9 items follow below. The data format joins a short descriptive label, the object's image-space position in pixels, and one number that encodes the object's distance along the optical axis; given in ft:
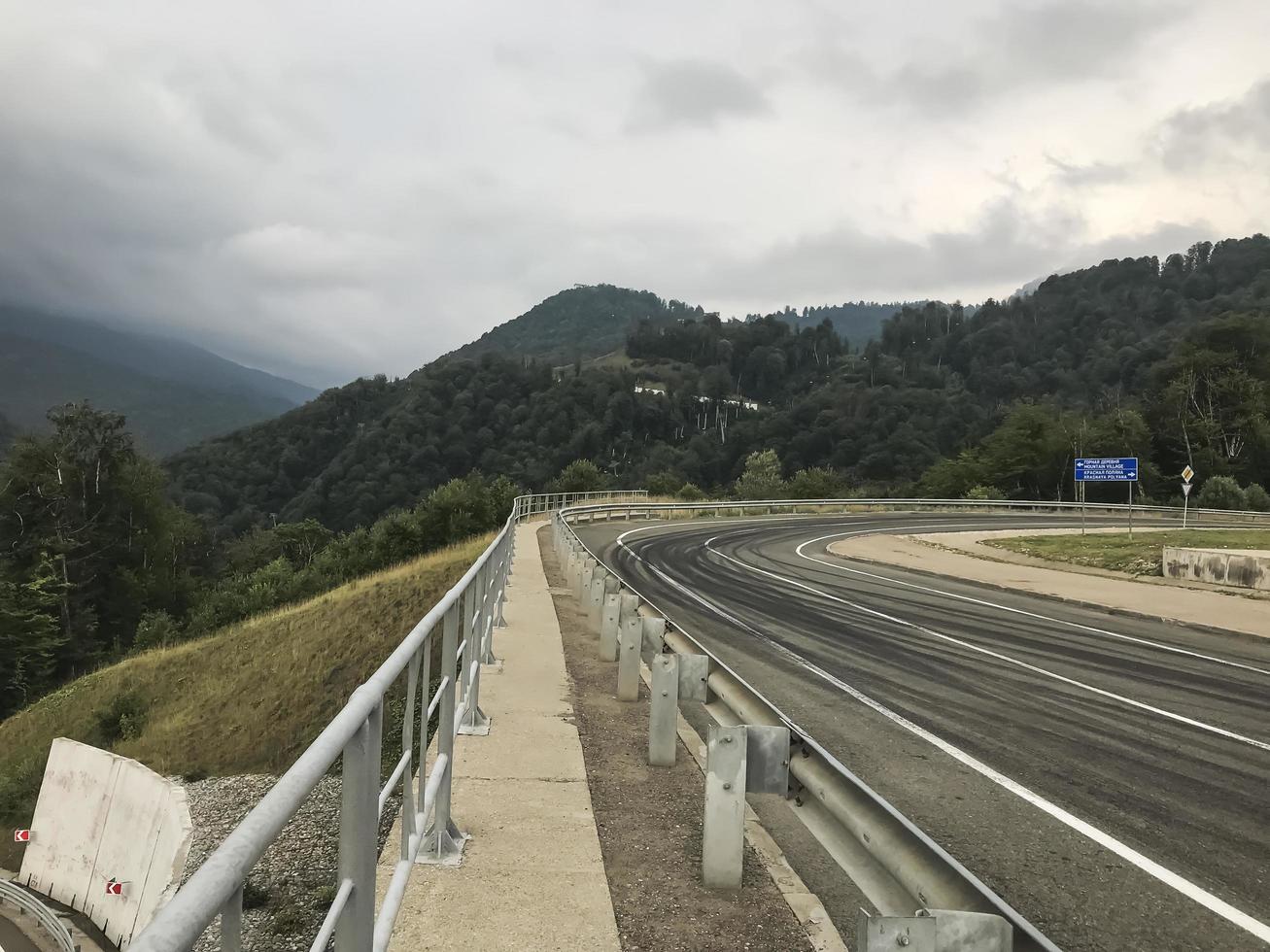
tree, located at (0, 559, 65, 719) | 149.89
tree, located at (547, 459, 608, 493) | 194.08
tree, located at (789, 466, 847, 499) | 225.15
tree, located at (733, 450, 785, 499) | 266.90
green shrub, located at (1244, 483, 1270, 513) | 187.98
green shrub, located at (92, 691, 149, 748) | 81.33
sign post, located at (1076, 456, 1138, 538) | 116.47
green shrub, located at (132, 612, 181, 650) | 166.82
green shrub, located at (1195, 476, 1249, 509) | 188.14
